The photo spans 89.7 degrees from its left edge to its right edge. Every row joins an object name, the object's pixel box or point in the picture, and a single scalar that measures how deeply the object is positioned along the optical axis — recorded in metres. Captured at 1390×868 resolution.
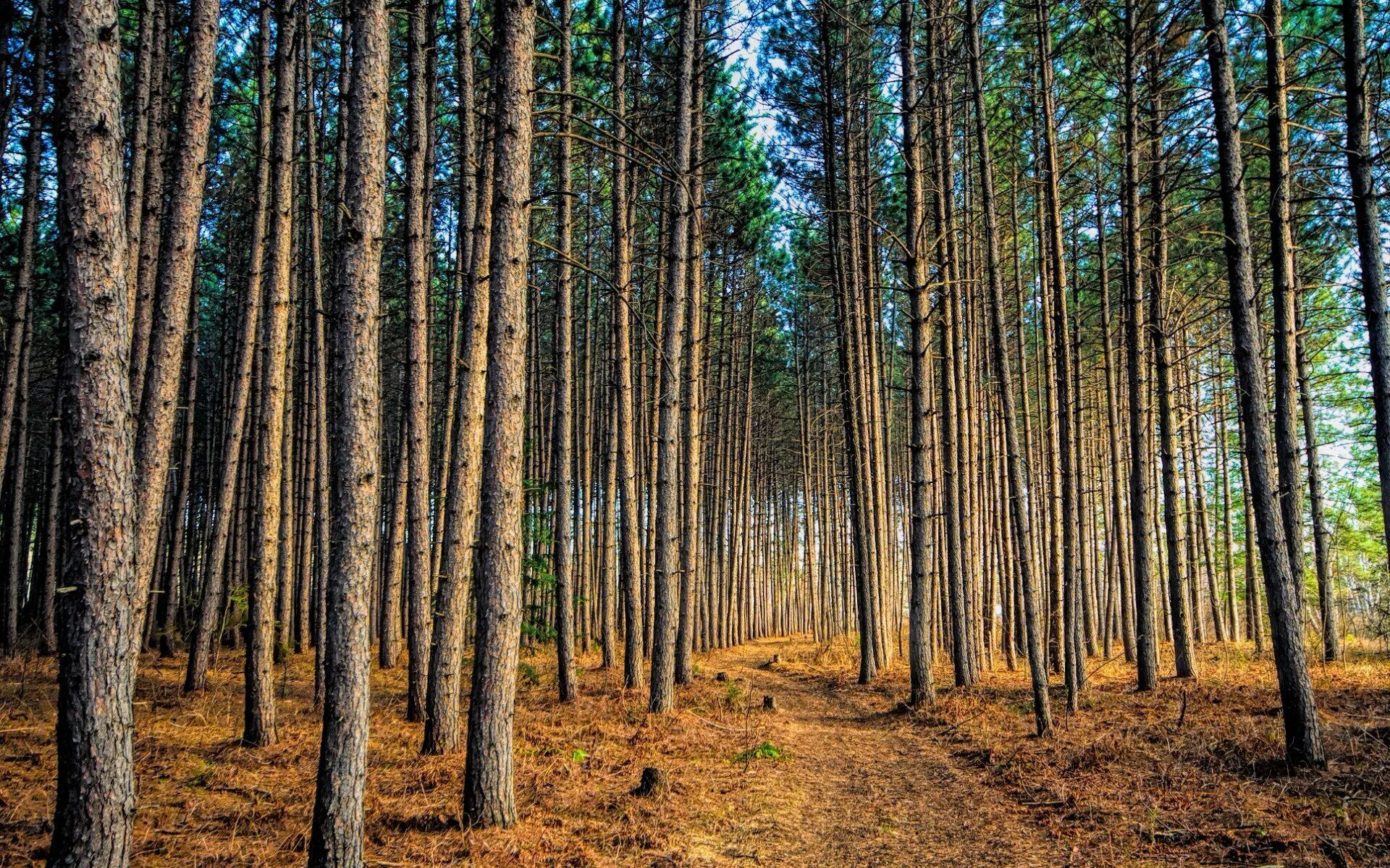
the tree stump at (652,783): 5.98
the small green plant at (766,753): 7.70
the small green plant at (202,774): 5.60
